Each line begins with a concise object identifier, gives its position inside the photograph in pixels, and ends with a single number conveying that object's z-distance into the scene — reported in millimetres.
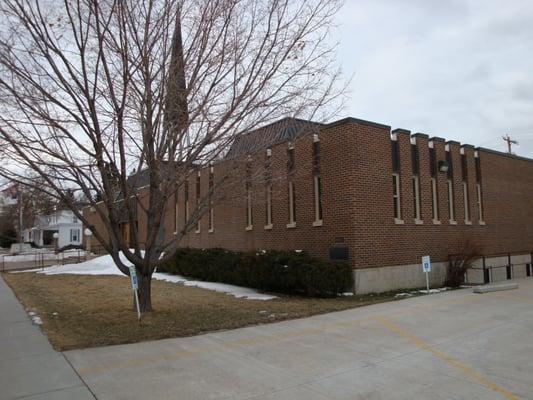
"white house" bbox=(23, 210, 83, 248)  70750
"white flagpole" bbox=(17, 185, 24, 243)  46169
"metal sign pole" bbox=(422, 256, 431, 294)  14117
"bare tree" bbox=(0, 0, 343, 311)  9500
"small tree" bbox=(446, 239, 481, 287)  16594
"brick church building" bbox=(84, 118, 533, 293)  14250
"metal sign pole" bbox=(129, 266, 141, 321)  9750
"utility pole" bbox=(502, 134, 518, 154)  49500
